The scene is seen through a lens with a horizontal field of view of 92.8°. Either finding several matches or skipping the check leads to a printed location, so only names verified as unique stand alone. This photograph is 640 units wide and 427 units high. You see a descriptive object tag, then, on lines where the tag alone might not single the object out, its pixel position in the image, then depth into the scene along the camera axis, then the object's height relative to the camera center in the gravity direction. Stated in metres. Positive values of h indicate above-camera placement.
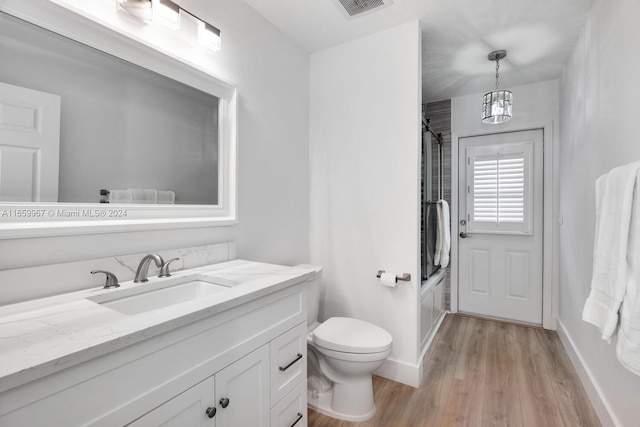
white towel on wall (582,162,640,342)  1.12 -0.12
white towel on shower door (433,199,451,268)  2.91 -0.22
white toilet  1.66 -0.85
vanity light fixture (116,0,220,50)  1.26 +0.88
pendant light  2.38 +0.88
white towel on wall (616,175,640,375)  1.03 -0.31
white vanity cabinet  0.65 -0.46
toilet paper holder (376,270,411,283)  2.05 -0.42
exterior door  3.08 -0.09
